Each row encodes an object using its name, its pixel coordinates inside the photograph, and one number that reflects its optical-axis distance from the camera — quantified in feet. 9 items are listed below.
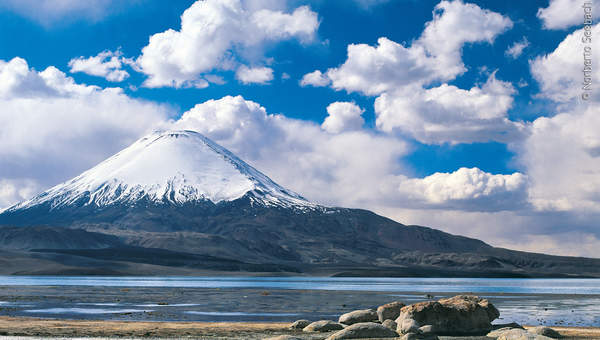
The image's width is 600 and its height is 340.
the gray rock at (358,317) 152.35
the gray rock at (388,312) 154.96
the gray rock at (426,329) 126.08
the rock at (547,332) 126.52
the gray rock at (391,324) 138.25
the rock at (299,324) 147.02
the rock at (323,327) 140.05
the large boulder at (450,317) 133.49
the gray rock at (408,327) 125.39
